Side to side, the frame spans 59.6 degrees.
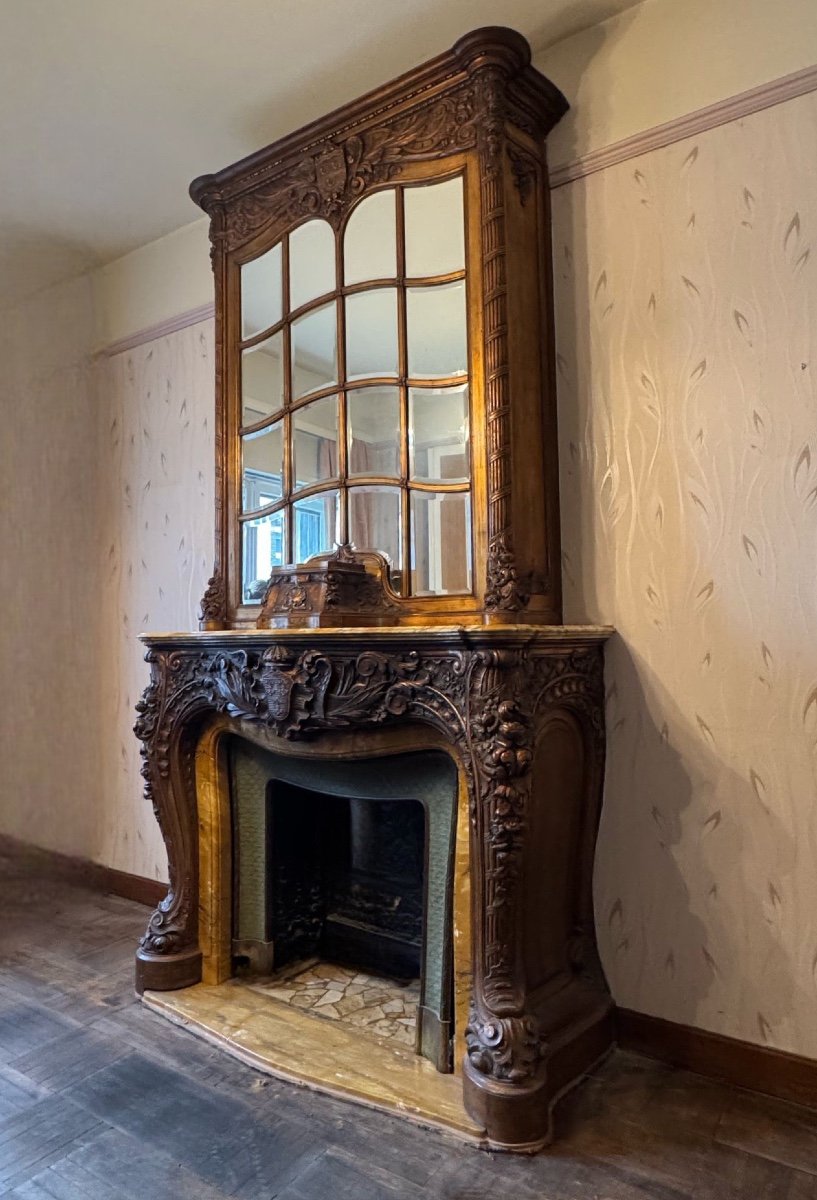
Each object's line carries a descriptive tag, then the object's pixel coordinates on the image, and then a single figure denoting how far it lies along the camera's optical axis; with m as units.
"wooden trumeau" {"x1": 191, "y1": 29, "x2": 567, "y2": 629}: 1.72
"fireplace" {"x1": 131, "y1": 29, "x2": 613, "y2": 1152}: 1.57
